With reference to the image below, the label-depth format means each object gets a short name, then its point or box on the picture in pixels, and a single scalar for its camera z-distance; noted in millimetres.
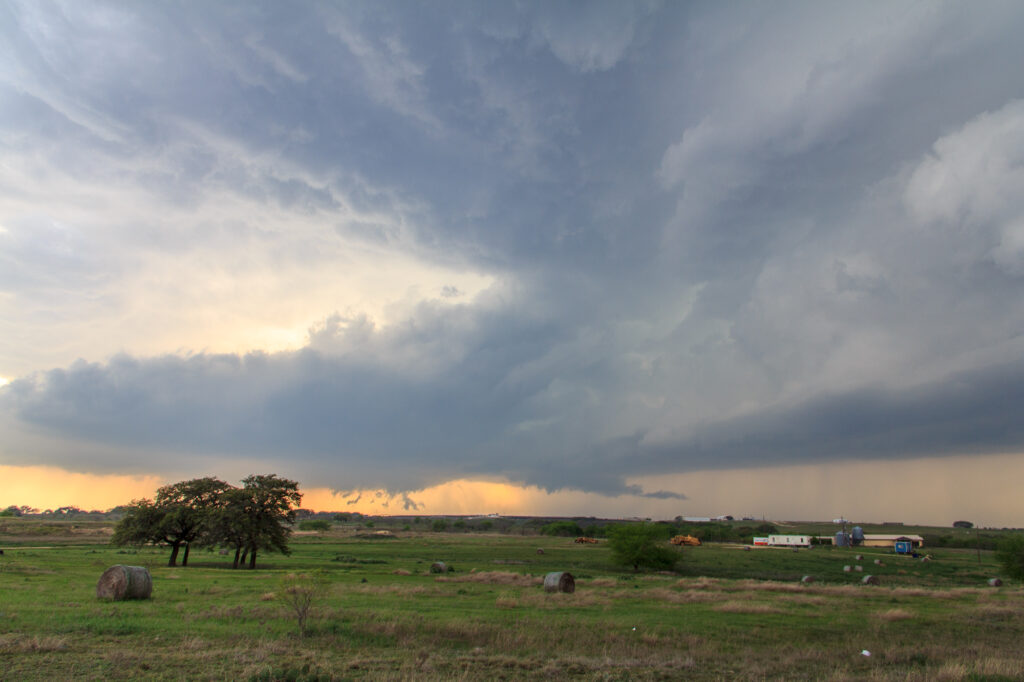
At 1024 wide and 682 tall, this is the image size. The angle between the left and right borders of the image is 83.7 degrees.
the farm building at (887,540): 153500
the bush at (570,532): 195750
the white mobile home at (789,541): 148500
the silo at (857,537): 162625
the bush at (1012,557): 63750
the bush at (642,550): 71062
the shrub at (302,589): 22222
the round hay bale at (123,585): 28000
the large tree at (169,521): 57125
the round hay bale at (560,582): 40594
